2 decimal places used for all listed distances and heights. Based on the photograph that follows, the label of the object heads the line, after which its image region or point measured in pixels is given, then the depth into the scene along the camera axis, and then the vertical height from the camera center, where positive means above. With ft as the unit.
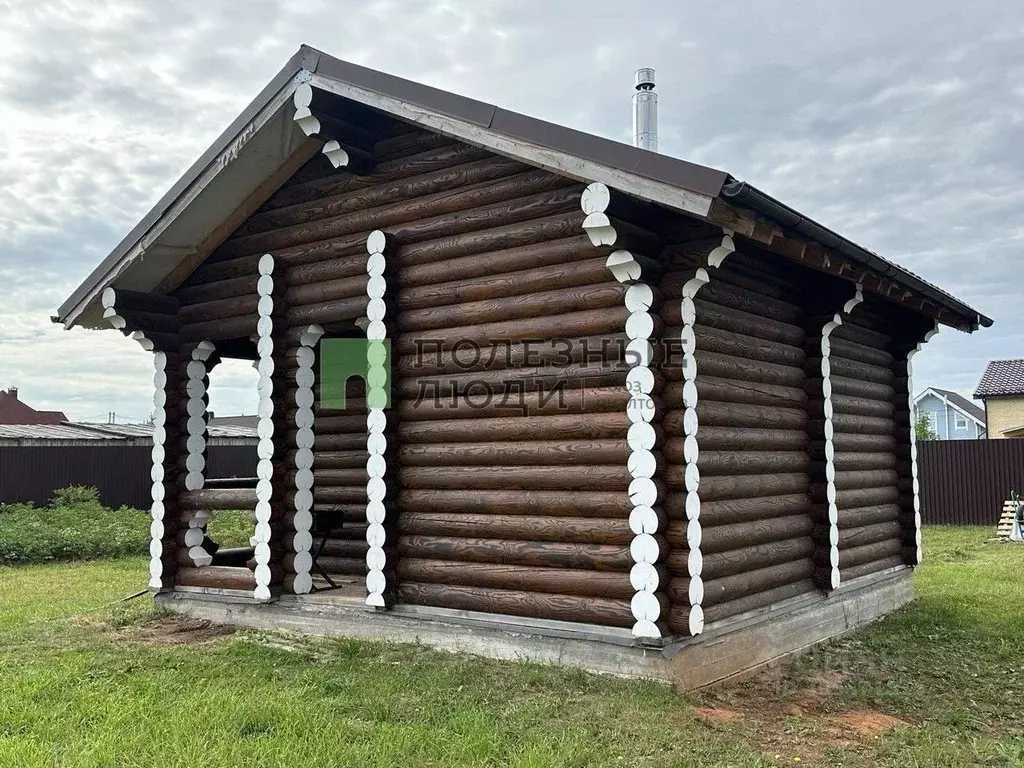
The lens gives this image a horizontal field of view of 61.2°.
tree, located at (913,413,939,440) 138.00 +3.13
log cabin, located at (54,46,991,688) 18.78 +1.84
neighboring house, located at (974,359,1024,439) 102.28 +5.62
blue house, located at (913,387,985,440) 159.43 +6.02
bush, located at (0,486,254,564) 46.48 -4.52
